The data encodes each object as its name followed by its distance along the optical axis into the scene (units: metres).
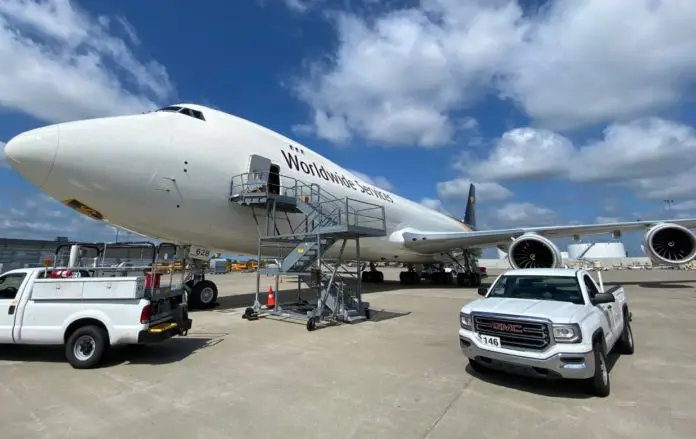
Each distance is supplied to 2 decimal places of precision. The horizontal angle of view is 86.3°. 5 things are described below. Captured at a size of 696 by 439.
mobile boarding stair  9.91
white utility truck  5.74
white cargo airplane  8.46
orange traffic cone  11.81
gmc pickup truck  4.22
